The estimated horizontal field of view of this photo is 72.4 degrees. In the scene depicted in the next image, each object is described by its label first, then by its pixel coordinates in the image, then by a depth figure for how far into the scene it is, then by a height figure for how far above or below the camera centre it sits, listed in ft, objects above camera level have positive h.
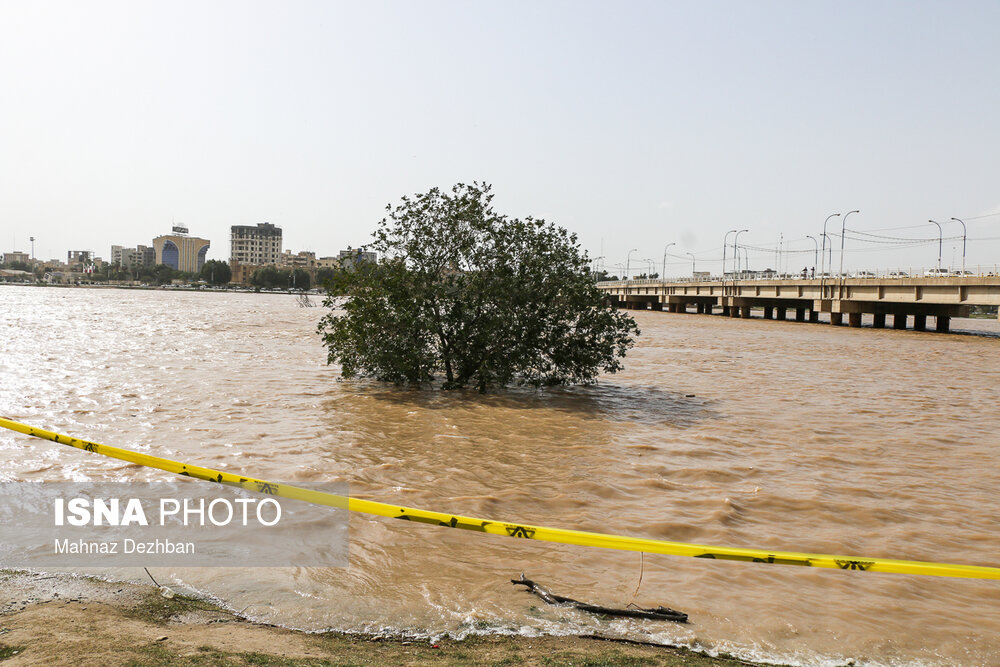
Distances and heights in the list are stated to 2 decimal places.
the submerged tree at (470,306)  54.90 -0.72
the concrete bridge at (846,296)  148.56 +4.00
